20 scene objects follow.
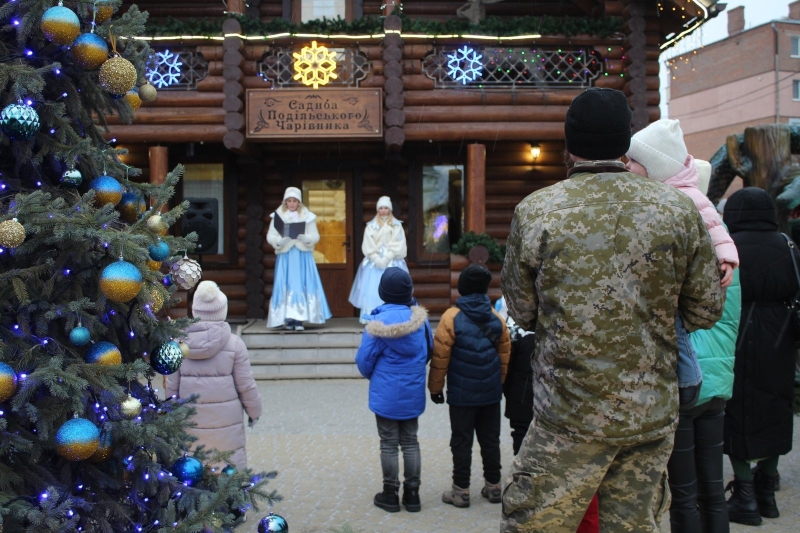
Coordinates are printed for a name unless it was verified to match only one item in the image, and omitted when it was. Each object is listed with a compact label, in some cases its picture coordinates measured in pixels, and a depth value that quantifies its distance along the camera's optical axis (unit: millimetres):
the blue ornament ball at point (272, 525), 3201
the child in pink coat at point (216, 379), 4656
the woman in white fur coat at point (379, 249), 11016
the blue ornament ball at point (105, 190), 2953
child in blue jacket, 4910
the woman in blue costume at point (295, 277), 10930
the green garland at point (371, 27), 10930
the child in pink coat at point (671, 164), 3168
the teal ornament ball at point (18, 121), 2645
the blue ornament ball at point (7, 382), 2443
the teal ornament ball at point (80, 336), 2648
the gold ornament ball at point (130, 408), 2754
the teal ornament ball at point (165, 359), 3057
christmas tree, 2586
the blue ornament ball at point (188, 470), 3059
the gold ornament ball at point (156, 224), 2922
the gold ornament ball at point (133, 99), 3303
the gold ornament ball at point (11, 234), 2506
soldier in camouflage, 2434
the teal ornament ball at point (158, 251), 2924
